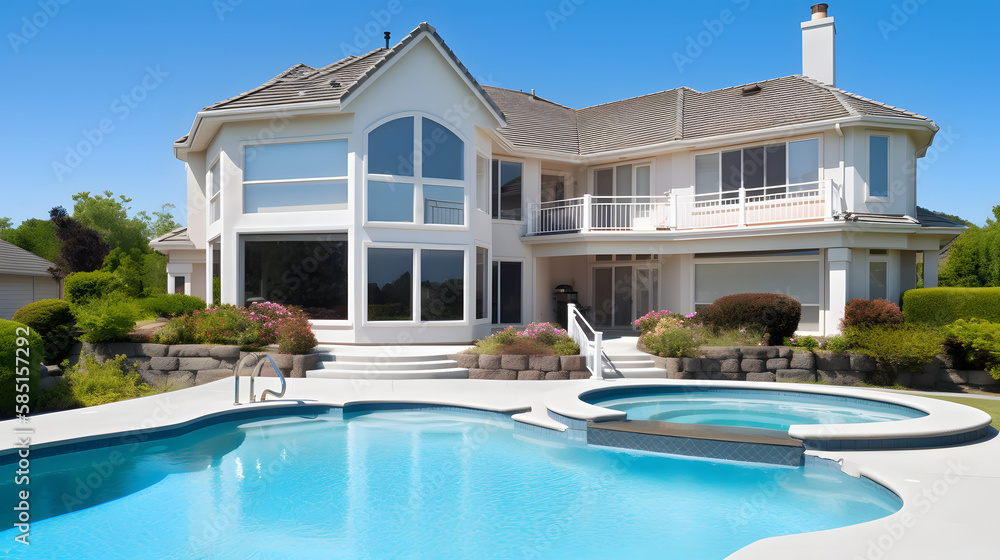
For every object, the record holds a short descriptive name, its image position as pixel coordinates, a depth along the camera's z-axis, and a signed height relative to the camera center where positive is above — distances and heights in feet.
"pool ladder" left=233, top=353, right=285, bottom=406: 31.26 -6.25
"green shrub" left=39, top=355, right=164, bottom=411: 30.60 -6.33
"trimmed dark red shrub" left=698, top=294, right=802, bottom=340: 47.06 -2.88
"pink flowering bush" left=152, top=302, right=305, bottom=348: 42.32 -3.78
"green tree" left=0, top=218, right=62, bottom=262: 167.40 +10.61
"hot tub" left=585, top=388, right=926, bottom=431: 32.78 -7.86
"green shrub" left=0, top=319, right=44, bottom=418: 27.02 -4.33
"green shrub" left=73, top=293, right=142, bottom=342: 39.75 -3.00
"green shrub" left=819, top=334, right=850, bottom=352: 45.16 -5.09
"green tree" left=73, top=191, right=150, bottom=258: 173.47 +16.89
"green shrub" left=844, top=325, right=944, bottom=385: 42.04 -4.80
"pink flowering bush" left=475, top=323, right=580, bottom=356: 43.78 -4.94
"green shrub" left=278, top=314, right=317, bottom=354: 41.39 -4.34
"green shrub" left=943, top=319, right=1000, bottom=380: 40.47 -4.34
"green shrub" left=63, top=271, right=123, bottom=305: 47.11 -0.76
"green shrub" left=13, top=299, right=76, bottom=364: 40.24 -3.32
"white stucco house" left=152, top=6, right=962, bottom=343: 47.57 +7.11
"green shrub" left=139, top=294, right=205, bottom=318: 54.24 -2.72
